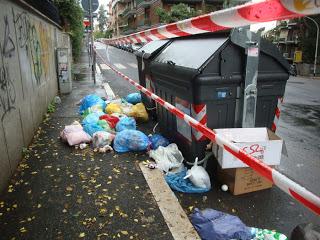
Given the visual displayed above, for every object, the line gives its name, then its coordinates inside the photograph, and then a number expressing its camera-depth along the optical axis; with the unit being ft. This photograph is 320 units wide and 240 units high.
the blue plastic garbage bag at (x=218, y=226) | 8.68
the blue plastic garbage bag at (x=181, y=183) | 11.63
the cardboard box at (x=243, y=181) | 11.36
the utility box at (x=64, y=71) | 31.27
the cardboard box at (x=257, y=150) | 10.85
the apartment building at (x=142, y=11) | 143.23
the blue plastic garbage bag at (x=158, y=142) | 15.34
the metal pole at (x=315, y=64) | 82.89
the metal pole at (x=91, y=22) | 38.65
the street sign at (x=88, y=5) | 39.11
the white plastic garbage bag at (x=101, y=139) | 15.58
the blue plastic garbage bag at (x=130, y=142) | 15.06
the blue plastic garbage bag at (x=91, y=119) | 17.92
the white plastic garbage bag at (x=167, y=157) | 13.09
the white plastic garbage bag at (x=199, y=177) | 11.69
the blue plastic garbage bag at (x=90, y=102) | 22.94
